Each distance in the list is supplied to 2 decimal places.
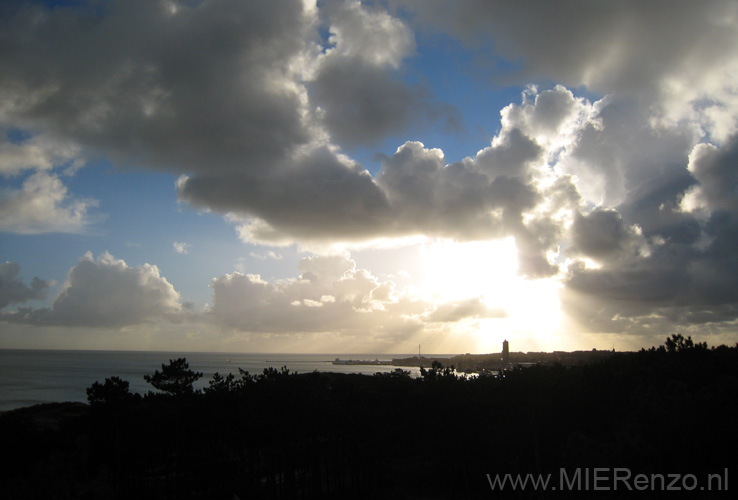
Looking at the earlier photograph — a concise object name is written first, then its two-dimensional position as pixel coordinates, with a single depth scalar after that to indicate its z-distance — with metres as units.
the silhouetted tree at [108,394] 31.31
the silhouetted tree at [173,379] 40.06
